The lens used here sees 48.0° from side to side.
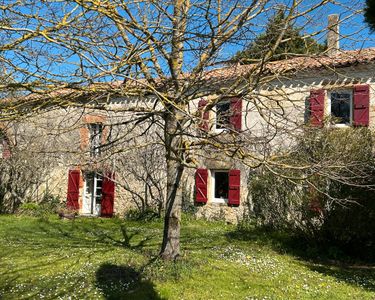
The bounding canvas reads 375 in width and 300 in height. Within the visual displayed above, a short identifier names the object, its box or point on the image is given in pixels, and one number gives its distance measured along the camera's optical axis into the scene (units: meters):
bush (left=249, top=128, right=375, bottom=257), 8.88
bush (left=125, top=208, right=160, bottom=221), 14.62
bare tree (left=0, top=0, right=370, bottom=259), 4.23
